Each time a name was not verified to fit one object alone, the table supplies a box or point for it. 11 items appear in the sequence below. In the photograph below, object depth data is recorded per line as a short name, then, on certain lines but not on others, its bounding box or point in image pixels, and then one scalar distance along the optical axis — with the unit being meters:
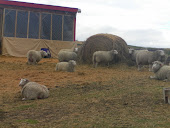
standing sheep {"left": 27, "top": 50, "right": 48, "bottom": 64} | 16.27
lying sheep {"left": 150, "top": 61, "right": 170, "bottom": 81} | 10.16
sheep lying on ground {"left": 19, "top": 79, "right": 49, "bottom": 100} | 6.68
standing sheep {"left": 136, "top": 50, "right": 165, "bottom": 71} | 14.75
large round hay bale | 18.16
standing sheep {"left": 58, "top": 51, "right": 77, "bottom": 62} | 18.17
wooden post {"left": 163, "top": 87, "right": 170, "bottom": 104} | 5.91
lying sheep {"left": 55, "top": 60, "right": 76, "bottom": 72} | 13.15
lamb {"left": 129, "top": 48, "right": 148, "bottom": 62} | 17.90
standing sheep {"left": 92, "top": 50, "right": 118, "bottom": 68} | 16.53
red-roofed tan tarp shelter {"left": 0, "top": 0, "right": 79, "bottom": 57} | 23.52
